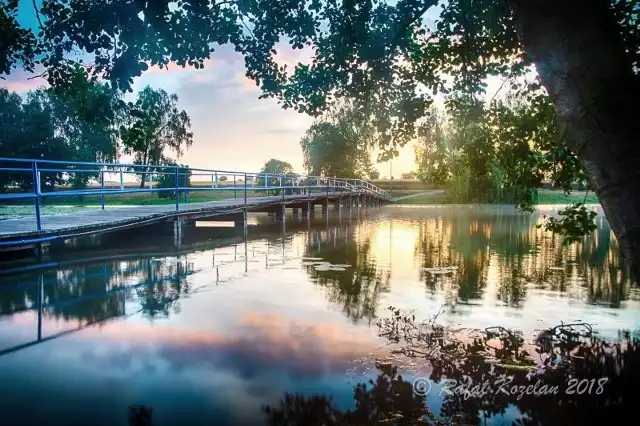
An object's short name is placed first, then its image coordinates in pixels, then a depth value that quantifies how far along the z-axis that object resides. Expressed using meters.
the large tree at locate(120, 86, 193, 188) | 45.84
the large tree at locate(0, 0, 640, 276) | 2.46
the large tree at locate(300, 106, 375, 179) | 51.31
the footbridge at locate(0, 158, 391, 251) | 8.28
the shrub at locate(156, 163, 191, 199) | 27.15
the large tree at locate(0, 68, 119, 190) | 36.69
